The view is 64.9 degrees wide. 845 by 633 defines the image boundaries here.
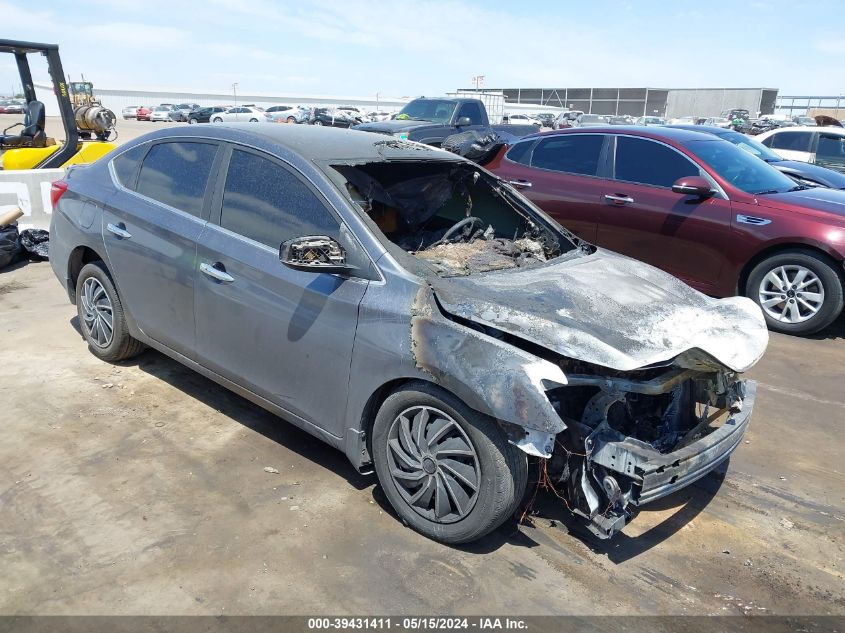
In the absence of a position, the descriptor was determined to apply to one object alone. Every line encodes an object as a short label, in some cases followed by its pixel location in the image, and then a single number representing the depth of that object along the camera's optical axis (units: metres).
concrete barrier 7.72
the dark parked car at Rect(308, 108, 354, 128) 27.86
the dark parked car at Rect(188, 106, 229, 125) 43.97
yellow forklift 8.01
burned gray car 2.78
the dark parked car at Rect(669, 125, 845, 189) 9.41
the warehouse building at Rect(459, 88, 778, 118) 55.22
